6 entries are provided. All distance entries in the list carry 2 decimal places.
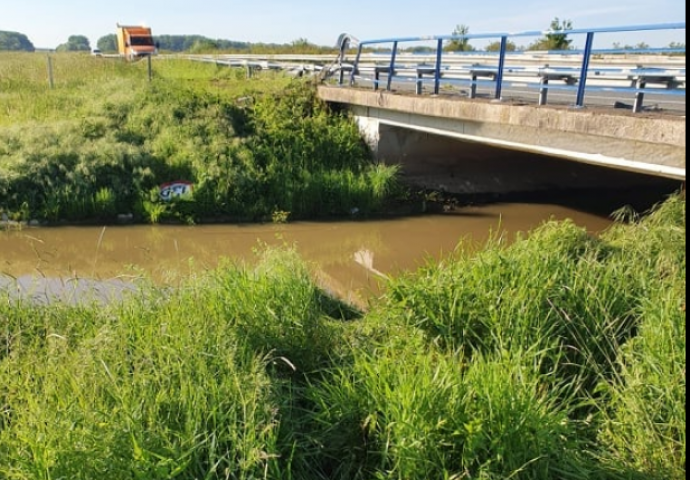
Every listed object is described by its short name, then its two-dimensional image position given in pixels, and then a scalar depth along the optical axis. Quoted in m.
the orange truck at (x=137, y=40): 34.06
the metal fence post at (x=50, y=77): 17.17
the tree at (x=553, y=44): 20.88
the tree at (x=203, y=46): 37.16
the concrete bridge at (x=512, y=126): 7.88
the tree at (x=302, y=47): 30.70
